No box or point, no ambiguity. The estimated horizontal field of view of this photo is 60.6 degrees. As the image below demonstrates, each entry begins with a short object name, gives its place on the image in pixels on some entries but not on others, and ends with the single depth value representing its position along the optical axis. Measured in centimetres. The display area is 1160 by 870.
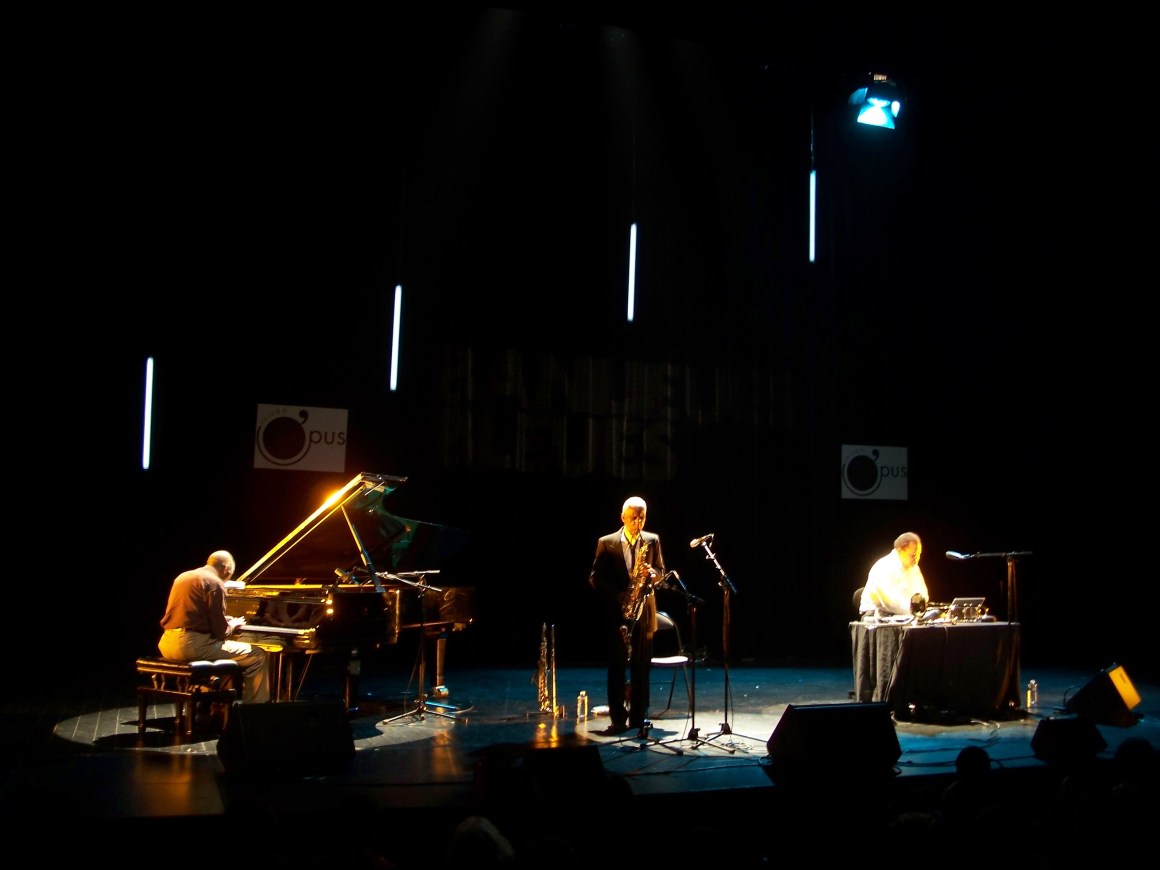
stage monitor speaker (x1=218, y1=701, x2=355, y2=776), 493
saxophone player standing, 644
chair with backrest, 653
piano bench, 637
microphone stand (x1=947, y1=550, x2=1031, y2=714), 730
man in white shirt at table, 748
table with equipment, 701
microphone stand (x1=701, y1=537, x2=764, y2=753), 614
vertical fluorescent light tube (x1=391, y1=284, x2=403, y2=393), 1052
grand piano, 678
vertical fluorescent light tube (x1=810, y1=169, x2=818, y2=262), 1222
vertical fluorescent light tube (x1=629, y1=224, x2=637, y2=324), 1134
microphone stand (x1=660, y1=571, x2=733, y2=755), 607
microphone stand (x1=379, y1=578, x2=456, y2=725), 726
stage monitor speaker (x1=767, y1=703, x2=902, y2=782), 479
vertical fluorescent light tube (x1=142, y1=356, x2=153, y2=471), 971
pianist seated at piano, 649
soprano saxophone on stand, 754
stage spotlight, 1073
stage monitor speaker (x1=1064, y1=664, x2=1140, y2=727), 716
